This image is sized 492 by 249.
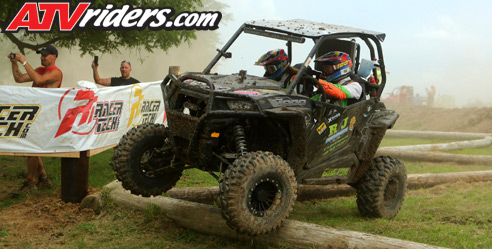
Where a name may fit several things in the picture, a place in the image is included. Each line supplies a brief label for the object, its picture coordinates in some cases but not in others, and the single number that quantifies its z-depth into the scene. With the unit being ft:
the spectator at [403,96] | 118.21
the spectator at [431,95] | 123.34
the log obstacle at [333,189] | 25.45
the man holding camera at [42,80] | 28.91
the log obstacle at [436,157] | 44.60
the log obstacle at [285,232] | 18.29
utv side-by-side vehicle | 17.60
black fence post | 26.08
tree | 45.65
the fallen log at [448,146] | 46.98
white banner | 26.21
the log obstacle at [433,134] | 66.34
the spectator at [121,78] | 35.55
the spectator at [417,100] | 122.48
